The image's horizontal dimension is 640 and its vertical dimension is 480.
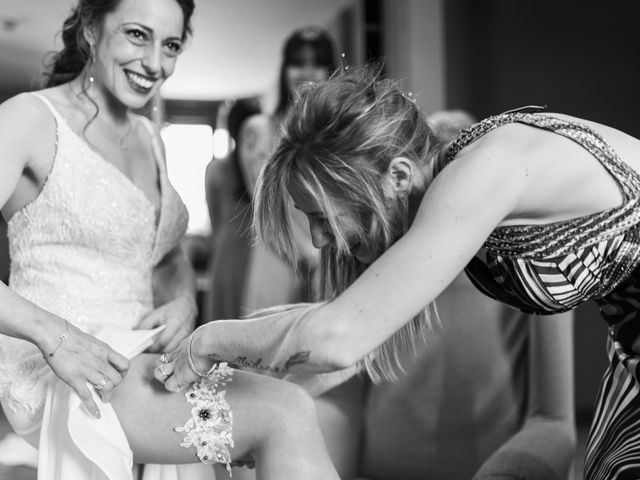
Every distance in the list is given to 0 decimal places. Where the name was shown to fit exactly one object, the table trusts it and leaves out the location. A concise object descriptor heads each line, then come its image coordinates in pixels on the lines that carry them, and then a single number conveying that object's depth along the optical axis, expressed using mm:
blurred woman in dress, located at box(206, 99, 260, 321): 3668
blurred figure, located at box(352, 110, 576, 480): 1731
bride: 1319
